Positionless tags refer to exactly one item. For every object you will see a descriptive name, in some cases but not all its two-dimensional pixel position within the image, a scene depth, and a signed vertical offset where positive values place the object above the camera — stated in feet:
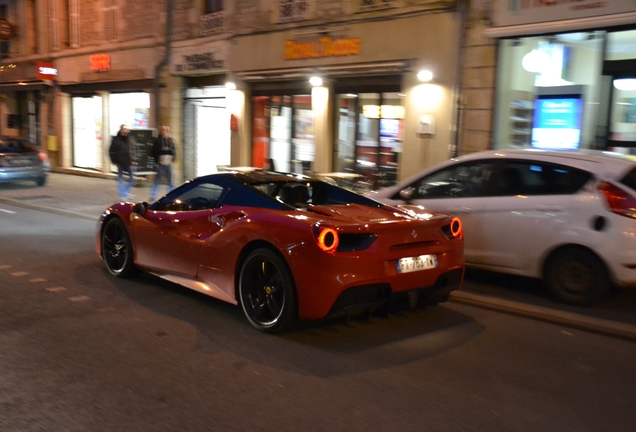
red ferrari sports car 16.03 -3.39
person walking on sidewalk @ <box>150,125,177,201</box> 47.14 -2.55
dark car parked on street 56.34 -4.14
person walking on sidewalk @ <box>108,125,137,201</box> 48.62 -2.99
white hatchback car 19.90 -2.68
